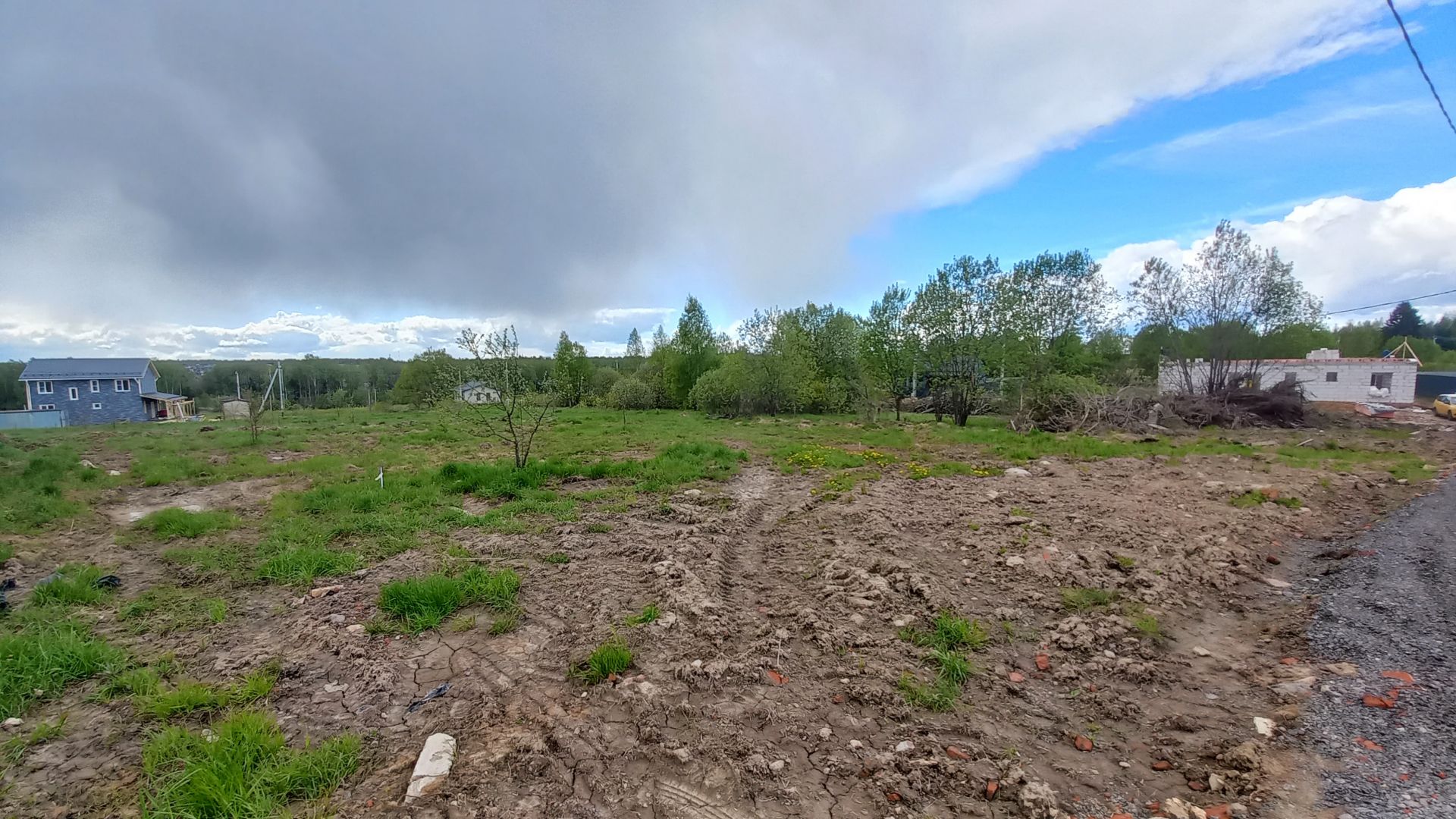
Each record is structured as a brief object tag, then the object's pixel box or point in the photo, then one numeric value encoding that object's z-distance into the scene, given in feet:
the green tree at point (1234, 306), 81.15
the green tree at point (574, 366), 164.45
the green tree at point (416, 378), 144.75
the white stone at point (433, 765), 9.41
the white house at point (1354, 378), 109.29
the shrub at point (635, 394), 145.07
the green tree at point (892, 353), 93.46
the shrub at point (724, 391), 106.42
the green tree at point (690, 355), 145.79
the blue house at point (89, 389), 142.51
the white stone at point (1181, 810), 8.86
